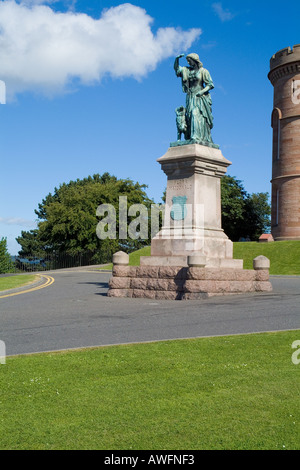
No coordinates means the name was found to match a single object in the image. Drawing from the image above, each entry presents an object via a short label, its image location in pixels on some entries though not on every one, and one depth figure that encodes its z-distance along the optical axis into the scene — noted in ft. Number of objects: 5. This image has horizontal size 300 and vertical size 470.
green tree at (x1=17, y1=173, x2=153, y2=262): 192.85
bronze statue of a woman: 58.44
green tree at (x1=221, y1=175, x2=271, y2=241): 226.38
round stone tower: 167.32
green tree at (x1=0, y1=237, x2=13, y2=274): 146.40
